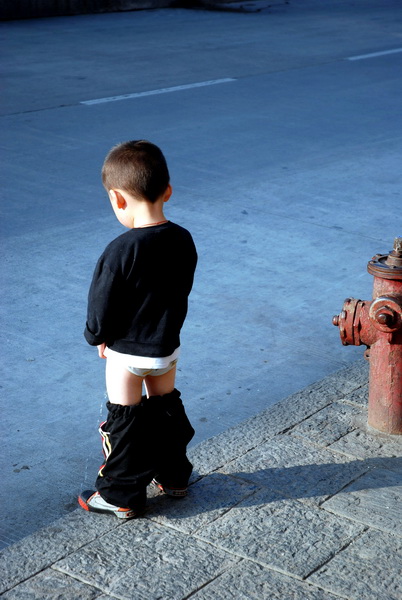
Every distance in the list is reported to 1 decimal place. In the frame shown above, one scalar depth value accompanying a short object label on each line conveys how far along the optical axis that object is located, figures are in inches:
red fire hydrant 250.5
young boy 211.8
